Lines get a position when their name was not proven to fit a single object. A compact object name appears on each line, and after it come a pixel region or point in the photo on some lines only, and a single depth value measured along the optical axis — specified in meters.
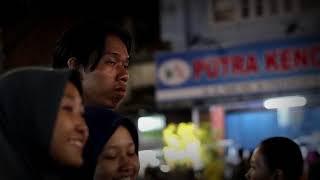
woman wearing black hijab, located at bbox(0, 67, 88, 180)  1.27
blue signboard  6.71
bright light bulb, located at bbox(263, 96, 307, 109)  7.32
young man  1.70
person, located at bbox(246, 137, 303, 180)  2.48
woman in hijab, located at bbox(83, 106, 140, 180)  1.55
